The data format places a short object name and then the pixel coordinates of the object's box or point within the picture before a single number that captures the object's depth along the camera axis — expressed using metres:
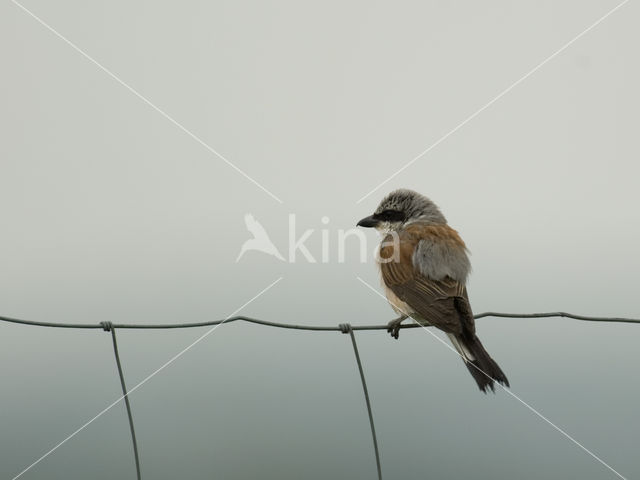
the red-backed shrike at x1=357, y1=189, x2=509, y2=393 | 8.00
